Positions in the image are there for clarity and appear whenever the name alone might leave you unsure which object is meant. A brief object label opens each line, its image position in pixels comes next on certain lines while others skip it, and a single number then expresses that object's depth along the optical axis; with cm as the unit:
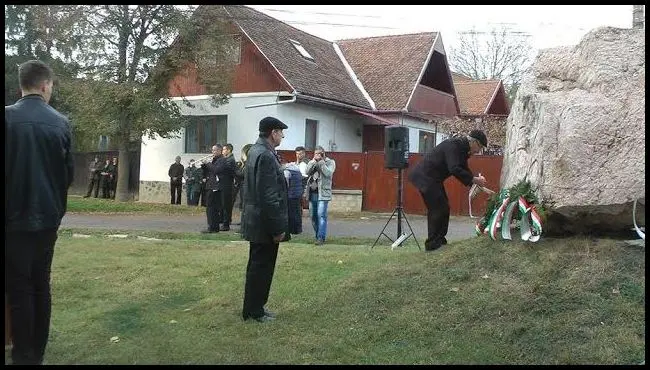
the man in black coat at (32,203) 415
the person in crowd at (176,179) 2167
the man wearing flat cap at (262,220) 544
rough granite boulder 571
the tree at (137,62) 1894
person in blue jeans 1129
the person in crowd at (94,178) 2414
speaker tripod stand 955
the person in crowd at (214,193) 1232
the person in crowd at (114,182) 2397
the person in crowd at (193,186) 2104
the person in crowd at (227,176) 1231
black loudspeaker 1063
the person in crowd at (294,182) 1032
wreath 612
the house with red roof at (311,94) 2172
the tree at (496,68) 4159
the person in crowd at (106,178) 2386
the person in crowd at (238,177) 1260
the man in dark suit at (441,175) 727
